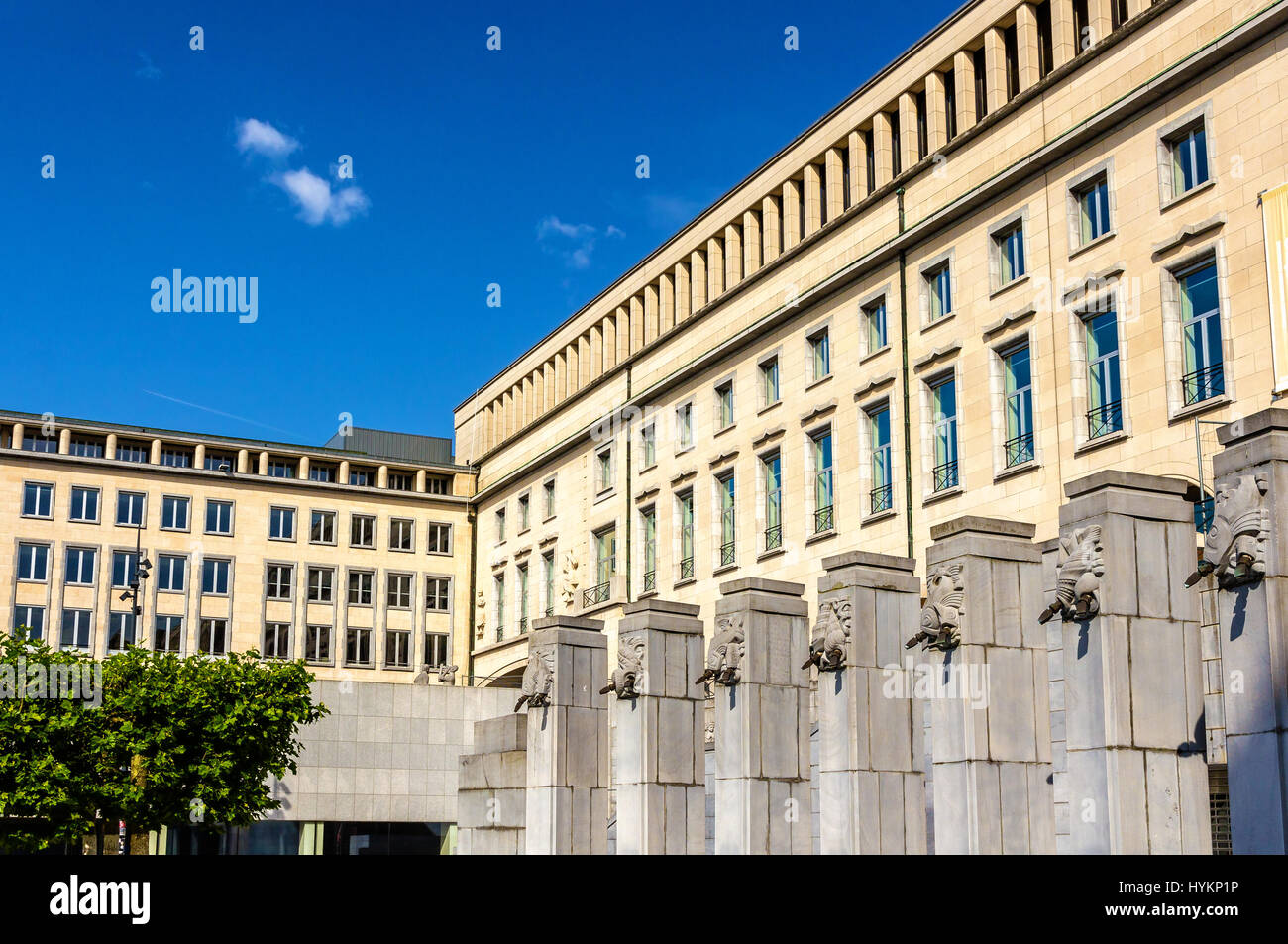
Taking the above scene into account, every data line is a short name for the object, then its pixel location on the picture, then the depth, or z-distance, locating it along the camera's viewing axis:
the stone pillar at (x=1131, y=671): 19.11
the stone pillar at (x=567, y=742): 33.56
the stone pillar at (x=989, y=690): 22.56
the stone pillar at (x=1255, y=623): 16.56
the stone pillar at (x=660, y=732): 30.98
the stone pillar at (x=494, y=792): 38.53
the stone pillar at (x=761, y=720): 28.17
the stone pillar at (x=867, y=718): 25.48
